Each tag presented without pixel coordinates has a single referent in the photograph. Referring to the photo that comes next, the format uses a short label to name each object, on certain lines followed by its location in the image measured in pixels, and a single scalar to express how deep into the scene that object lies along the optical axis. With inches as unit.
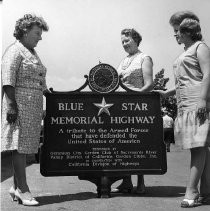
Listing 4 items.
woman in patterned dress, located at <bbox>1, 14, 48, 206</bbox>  219.6
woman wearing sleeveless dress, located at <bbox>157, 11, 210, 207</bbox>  216.7
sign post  247.6
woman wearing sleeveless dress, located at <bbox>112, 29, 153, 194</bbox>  257.9
